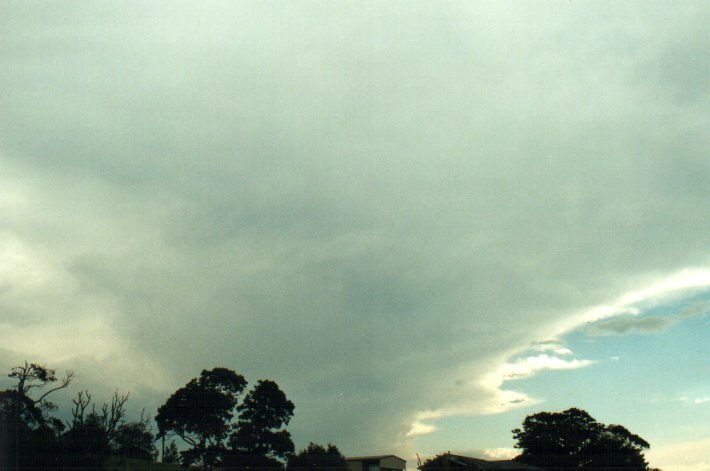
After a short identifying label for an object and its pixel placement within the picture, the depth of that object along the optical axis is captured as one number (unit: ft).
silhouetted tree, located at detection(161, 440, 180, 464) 322.24
